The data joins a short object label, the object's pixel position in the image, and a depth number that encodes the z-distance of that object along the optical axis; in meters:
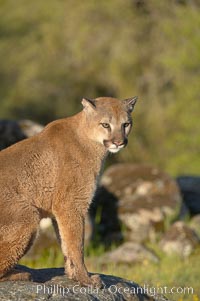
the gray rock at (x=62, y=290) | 7.78
